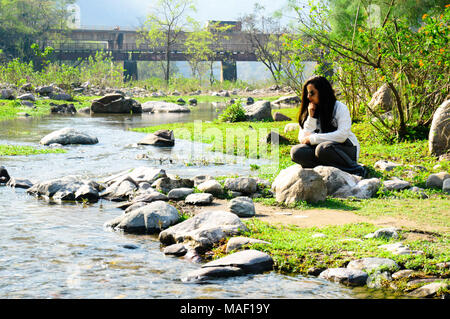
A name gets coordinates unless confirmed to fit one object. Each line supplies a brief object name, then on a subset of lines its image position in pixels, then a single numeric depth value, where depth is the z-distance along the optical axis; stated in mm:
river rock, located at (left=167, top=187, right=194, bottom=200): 7758
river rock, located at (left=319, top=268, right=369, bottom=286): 4598
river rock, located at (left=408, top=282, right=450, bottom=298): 4238
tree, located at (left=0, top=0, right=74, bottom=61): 48875
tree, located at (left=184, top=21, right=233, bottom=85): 51875
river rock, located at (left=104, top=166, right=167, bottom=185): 8620
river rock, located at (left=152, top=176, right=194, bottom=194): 8164
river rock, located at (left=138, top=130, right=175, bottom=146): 13812
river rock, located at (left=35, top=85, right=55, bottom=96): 30016
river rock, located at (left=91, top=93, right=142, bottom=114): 25516
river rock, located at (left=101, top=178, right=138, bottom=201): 8000
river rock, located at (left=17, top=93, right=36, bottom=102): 26798
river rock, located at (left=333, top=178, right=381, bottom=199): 7574
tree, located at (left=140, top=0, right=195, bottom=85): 46875
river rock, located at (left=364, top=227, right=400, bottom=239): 5488
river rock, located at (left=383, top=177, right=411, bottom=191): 7852
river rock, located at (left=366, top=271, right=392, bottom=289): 4512
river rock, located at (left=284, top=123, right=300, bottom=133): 14391
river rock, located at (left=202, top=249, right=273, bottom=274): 4898
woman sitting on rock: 7844
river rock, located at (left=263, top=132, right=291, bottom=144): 12508
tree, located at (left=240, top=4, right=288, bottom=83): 48281
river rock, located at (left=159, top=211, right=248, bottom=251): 5605
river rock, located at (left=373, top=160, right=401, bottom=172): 9102
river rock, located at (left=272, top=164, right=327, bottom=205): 7165
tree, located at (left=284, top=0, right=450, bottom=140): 10055
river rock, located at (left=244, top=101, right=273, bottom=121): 18422
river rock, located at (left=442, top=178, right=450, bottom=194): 7719
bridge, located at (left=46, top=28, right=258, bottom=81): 53000
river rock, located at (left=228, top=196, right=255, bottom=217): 6758
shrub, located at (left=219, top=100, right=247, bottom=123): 18484
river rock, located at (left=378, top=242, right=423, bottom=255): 4949
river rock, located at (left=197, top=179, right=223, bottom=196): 7879
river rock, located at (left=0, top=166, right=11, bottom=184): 8953
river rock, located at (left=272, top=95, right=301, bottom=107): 31131
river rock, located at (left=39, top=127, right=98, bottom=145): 13797
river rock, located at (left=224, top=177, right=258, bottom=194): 7945
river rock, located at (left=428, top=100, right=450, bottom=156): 9945
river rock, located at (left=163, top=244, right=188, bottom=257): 5434
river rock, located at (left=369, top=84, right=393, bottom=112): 14031
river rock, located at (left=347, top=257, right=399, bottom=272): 4691
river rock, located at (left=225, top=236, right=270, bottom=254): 5398
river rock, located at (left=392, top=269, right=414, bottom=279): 4574
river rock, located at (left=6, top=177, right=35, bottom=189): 8617
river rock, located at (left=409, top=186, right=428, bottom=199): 7496
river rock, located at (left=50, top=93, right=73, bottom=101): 29750
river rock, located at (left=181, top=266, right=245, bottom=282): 4734
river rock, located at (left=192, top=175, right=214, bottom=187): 8461
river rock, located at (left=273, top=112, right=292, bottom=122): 18453
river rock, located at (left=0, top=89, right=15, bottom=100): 26359
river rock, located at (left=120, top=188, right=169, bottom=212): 7406
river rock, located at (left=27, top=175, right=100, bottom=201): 7906
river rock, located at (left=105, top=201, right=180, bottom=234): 6301
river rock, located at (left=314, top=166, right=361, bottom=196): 7668
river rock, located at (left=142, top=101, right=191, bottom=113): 27422
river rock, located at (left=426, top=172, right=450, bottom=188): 7945
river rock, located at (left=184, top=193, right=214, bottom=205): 7448
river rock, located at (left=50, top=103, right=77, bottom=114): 24906
